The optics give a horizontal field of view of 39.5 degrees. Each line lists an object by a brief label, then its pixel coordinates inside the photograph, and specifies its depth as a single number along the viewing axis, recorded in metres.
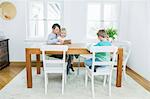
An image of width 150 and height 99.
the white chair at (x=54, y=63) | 3.45
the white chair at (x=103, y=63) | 3.36
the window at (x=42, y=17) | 5.85
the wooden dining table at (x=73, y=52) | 3.78
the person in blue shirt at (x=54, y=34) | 4.45
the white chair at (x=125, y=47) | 4.27
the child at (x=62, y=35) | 4.44
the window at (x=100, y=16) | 5.88
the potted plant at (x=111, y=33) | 4.59
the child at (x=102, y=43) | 3.54
